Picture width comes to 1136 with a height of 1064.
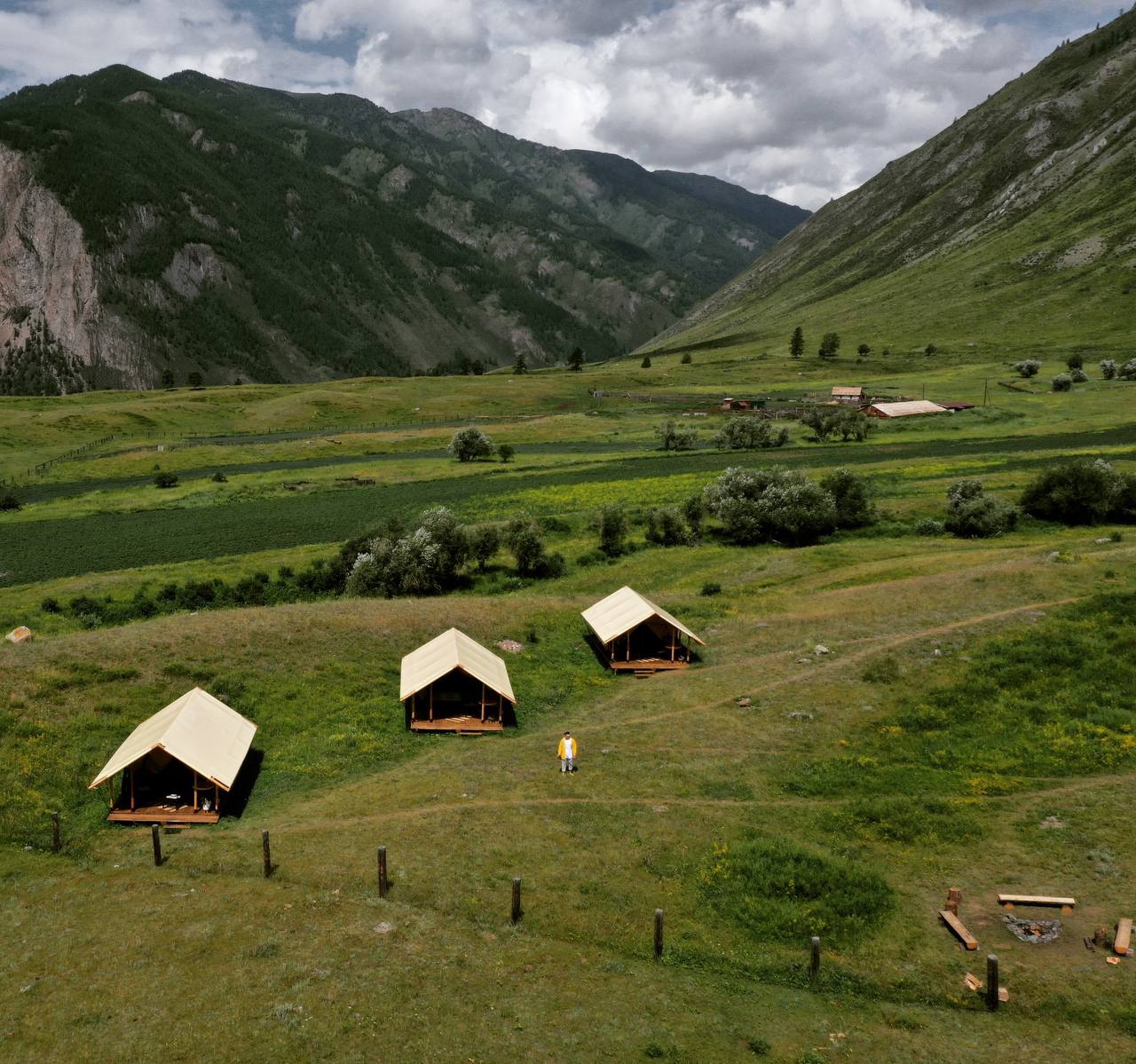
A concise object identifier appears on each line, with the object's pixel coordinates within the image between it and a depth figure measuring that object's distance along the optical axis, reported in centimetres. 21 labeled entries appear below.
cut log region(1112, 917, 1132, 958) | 2219
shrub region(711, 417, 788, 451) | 13912
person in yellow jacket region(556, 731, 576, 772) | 3478
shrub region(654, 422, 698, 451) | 14075
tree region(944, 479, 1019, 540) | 7456
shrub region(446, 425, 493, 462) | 13562
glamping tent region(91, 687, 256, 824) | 3203
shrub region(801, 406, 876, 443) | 14175
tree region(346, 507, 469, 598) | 6694
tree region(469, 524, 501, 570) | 7338
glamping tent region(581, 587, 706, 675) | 4922
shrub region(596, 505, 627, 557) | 7869
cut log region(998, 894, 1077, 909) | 2447
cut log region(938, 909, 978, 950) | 2309
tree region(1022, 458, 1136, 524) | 7544
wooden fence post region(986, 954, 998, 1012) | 2067
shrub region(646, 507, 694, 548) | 8050
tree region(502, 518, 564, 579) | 7181
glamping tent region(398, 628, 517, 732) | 4156
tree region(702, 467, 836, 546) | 7750
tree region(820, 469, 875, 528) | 8194
